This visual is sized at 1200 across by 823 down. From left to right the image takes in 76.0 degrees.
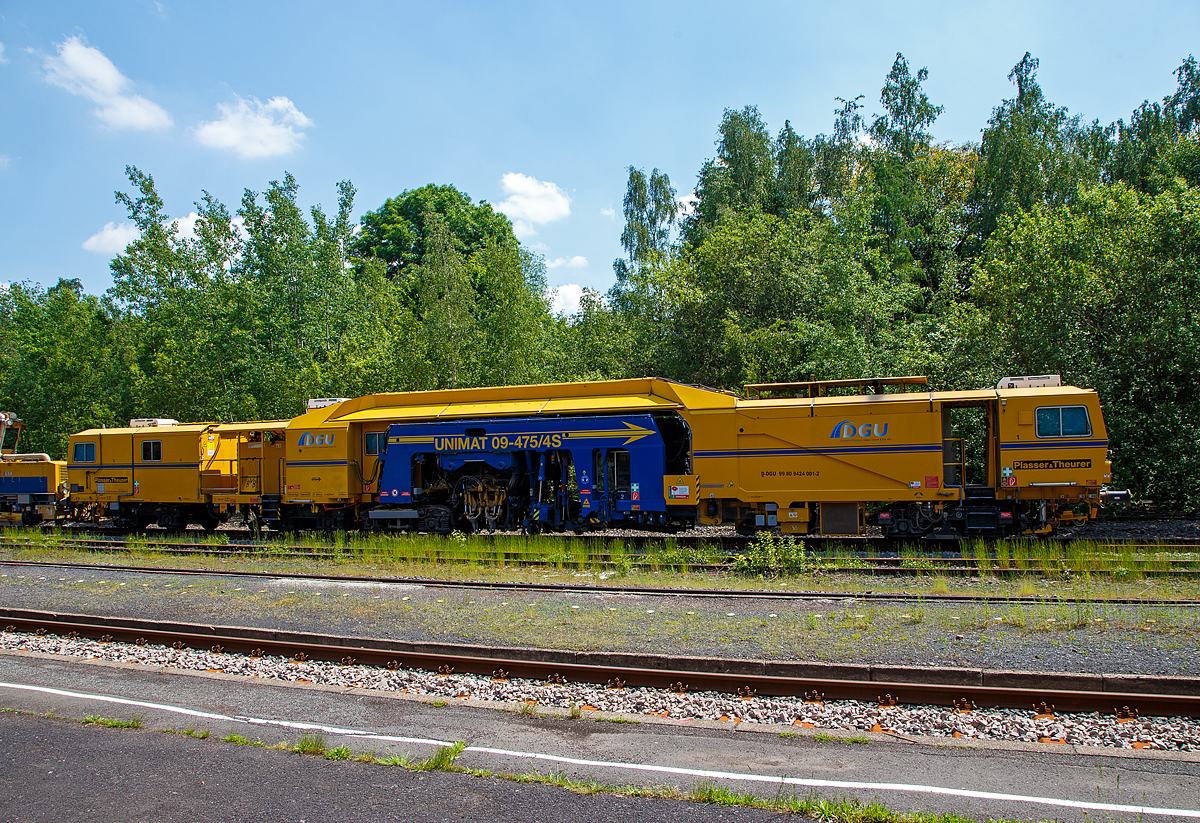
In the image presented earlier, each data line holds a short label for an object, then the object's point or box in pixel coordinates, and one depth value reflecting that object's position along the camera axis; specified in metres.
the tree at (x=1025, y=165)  34.75
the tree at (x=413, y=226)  56.75
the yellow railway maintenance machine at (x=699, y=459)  14.33
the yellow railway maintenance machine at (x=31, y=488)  24.80
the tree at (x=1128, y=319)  18.78
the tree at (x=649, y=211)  48.78
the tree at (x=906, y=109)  42.03
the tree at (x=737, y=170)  41.97
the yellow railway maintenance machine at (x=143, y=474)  21.22
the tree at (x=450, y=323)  28.92
